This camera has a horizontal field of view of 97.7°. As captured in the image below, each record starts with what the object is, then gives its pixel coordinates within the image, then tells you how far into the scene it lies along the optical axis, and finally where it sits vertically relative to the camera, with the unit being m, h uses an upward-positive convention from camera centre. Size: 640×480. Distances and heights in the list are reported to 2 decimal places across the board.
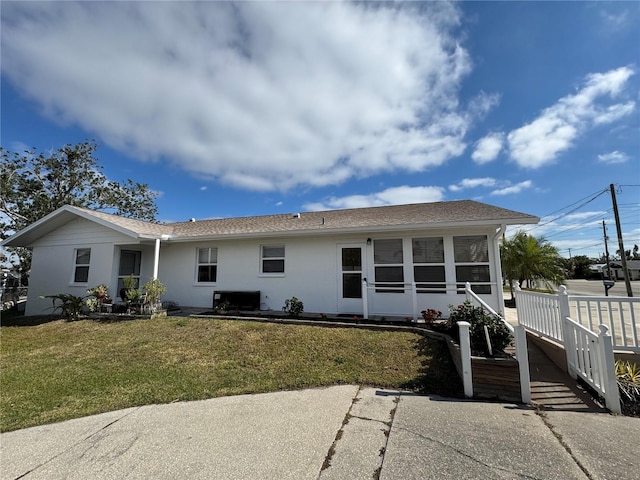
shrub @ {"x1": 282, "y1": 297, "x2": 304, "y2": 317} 8.60 -1.01
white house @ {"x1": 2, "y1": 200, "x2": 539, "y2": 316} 8.34 +0.68
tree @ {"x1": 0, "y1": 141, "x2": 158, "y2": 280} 20.44 +7.12
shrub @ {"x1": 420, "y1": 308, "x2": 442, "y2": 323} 7.19 -1.09
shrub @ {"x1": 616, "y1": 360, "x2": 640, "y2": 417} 3.57 -1.57
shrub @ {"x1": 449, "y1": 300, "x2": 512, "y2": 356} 4.37 -0.96
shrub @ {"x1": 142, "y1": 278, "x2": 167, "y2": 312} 9.38 -0.58
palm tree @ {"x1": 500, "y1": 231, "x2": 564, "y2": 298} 13.88 +0.59
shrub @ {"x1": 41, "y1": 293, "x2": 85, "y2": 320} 9.47 -1.04
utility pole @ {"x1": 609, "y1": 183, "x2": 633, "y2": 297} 17.13 +2.43
